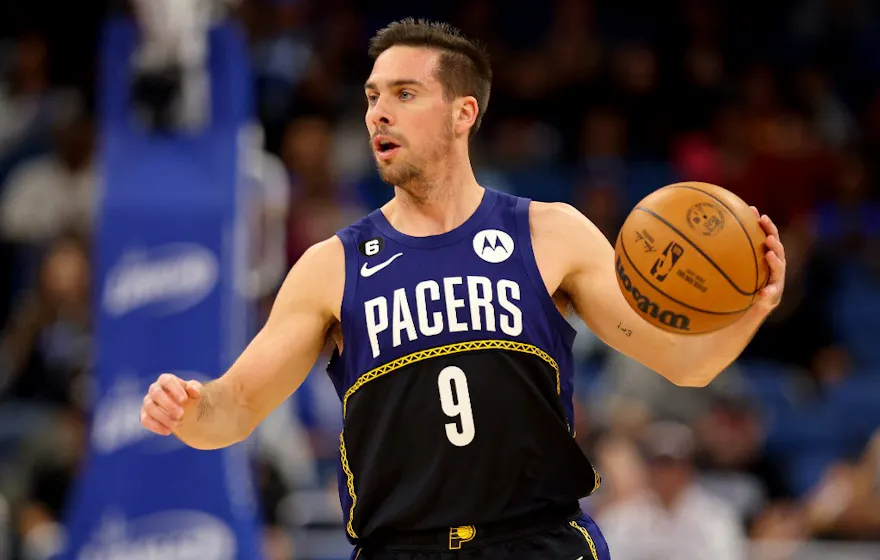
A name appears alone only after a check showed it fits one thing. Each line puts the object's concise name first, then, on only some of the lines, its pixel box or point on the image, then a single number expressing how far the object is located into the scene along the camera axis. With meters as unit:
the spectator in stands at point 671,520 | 15.40
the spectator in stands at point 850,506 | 16.48
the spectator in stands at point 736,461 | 17.41
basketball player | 7.68
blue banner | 13.84
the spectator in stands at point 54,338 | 18.33
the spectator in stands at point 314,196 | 19.58
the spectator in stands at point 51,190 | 21.19
